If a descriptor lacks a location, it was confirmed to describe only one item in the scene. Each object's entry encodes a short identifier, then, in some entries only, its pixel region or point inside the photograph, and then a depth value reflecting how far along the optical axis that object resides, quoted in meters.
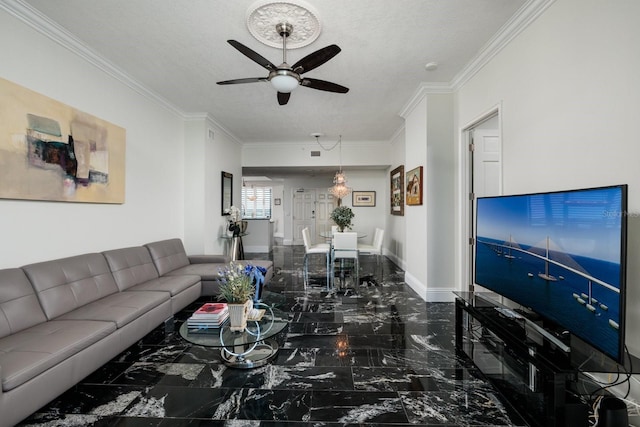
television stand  1.38
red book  2.14
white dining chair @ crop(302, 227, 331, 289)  5.12
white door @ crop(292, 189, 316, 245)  9.95
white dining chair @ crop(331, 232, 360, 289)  4.79
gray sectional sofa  1.56
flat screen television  1.29
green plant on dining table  5.28
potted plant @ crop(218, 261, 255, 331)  2.08
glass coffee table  1.94
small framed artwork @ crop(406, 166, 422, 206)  4.01
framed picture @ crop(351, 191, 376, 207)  7.97
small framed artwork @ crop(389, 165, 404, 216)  5.54
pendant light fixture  6.45
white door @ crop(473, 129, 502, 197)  3.58
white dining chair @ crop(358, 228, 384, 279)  5.28
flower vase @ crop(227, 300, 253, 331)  2.09
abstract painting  2.17
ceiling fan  2.21
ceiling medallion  2.19
